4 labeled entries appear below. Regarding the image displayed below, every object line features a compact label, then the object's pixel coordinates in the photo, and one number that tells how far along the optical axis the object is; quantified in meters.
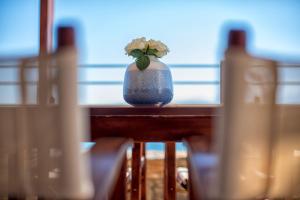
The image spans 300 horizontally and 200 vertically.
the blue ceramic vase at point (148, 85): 1.37
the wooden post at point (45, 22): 3.20
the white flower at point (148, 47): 1.42
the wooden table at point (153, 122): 1.18
